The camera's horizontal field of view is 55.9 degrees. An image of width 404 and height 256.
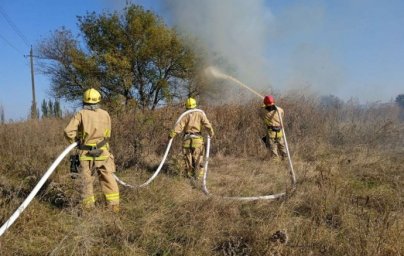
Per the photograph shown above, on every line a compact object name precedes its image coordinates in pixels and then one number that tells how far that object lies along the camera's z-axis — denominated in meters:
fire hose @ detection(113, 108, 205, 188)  5.28
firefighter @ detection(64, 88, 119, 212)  4.74
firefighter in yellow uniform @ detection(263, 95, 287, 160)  8.20
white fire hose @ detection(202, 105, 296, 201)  4.95
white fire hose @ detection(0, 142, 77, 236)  3.30
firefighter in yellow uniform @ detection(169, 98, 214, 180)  7.05
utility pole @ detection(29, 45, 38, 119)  32.50
